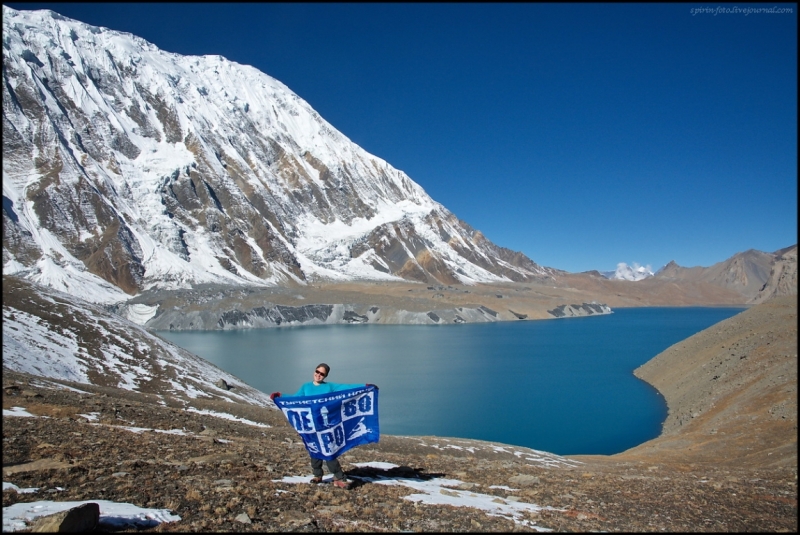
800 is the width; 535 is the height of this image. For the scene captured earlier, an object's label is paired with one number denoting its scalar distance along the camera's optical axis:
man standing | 9.54
